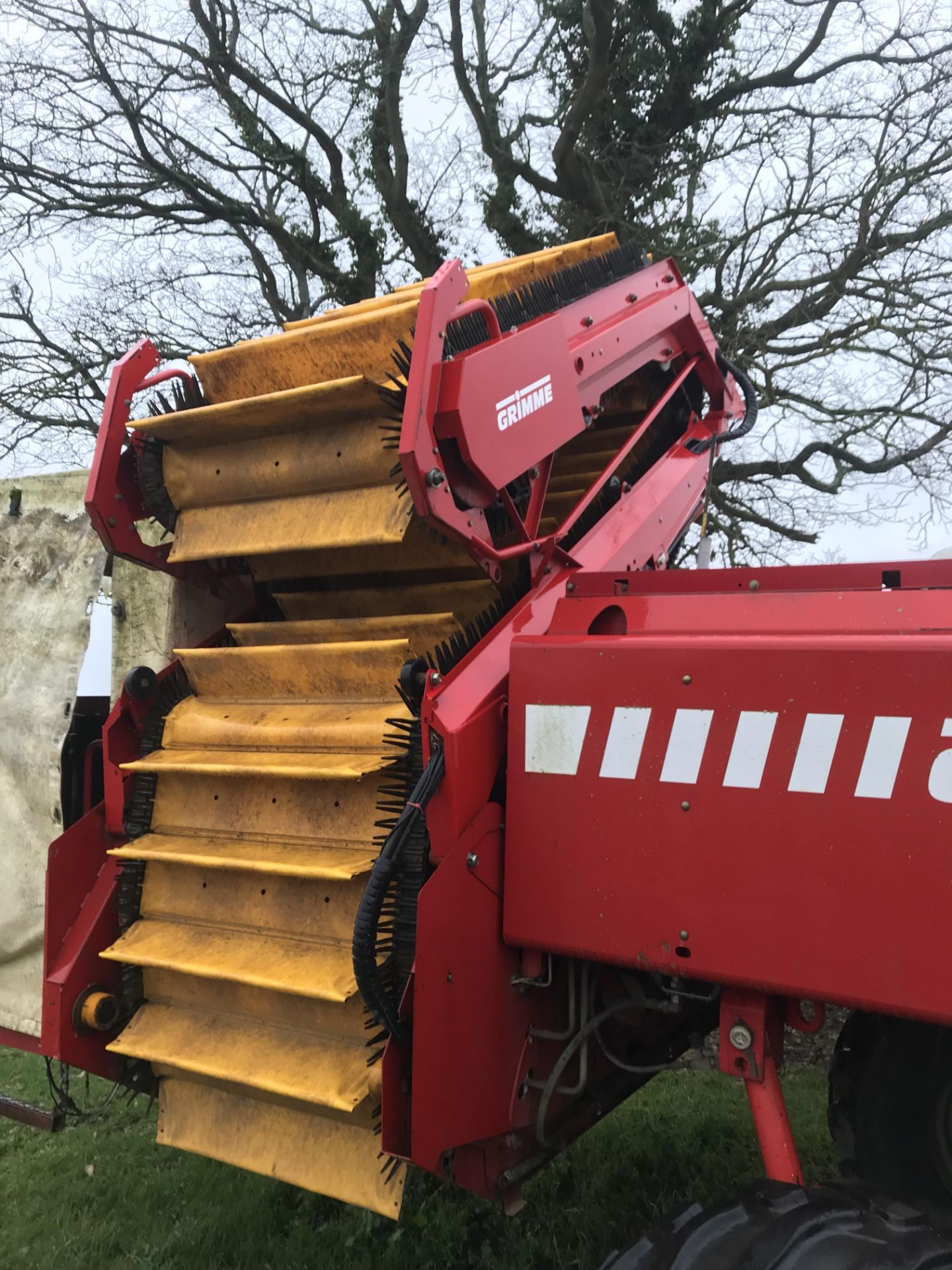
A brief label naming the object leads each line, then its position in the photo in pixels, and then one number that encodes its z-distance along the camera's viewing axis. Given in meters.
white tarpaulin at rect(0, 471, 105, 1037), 3.00
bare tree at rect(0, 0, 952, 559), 6.24
